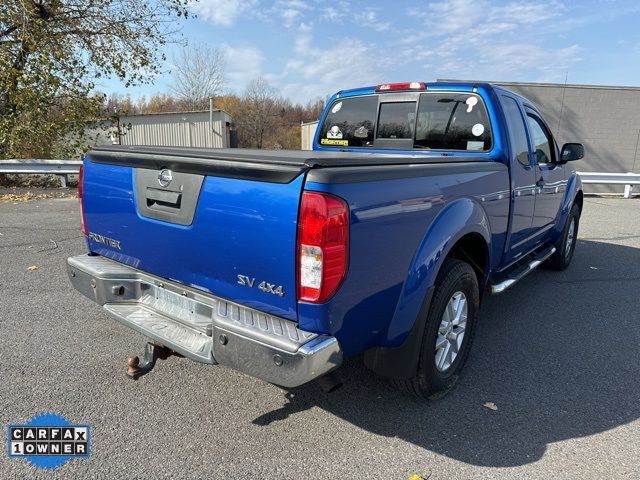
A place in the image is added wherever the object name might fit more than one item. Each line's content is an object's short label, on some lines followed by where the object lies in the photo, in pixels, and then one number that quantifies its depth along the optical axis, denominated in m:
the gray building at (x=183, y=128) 29.36
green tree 11.52
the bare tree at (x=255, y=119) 50.94
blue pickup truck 1.95
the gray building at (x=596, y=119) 13.94
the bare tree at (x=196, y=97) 39.12
